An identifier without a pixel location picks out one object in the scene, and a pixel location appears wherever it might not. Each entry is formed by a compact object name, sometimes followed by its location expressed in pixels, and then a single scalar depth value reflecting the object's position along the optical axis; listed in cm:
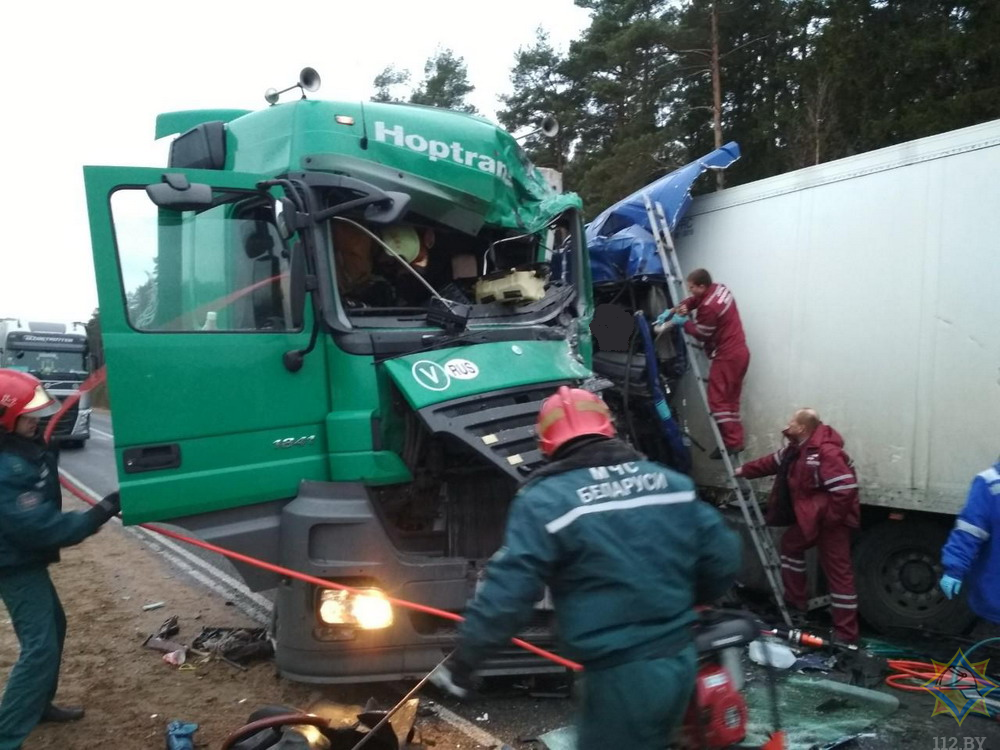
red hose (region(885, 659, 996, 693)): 442
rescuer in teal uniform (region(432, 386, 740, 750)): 225
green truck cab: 366
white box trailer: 464
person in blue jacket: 375
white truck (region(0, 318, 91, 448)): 1923
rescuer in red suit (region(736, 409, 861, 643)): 498
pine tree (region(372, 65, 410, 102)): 2724
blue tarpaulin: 635
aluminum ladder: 557
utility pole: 1746
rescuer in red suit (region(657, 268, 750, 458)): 579
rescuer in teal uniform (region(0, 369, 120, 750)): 354
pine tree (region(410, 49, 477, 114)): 2628
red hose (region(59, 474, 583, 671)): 371
